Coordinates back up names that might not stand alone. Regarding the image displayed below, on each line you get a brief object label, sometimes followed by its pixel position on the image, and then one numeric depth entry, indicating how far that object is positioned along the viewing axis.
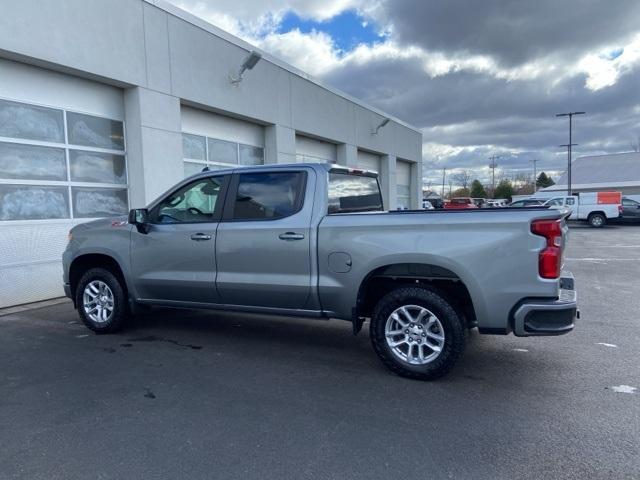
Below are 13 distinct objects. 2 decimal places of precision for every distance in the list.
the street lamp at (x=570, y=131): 37.72
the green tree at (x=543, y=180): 105.66
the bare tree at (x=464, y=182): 107.19
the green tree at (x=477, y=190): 87.56
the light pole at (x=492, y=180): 93.19
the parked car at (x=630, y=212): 27.38
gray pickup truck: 3.88
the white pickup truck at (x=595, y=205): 26.86
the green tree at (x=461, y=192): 96.32
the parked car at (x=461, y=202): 33.71
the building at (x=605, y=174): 51.03
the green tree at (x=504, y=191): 84.75
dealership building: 7.84
